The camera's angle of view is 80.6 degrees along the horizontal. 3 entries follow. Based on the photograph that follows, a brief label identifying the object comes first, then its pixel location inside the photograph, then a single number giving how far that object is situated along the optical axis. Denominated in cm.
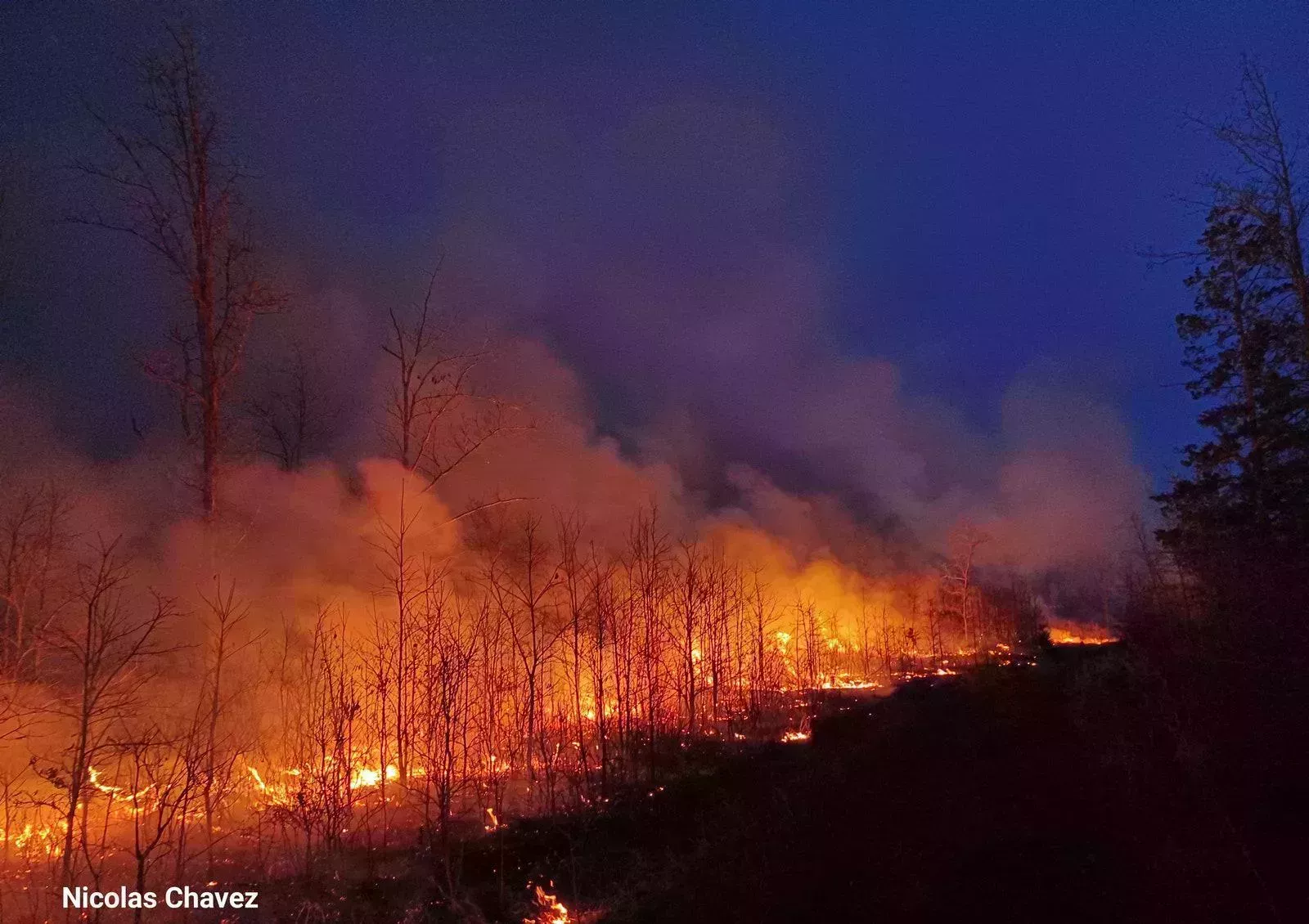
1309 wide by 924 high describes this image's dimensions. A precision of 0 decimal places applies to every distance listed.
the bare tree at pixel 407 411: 1394
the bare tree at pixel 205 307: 1586
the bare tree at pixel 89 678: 850
